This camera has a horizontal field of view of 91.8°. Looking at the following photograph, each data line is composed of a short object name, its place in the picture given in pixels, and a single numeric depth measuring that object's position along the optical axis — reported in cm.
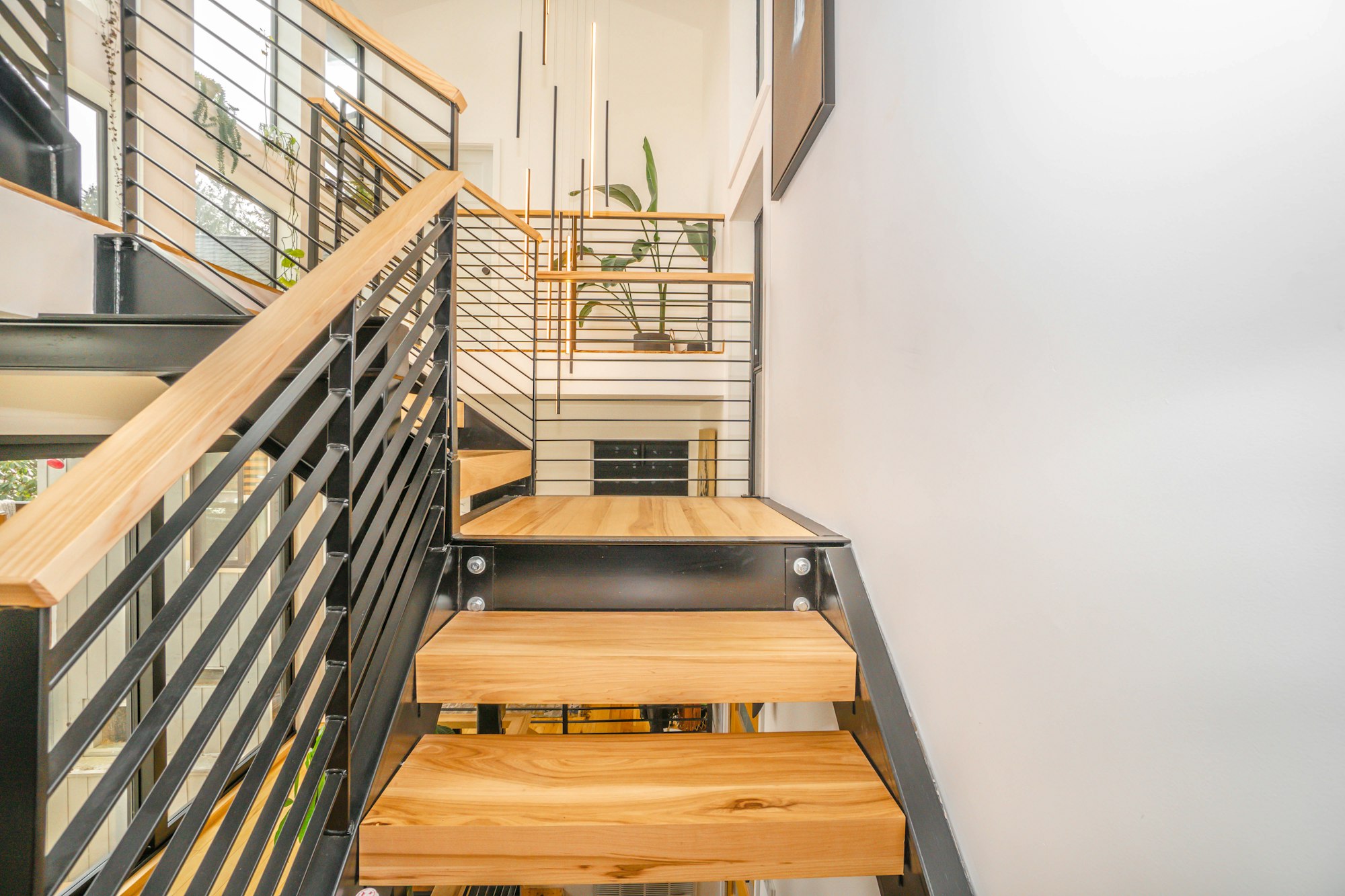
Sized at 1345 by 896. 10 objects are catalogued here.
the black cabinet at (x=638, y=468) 675
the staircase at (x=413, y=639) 62
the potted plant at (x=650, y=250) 469
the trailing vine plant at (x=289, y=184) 456
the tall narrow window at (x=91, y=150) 298
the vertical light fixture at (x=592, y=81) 354
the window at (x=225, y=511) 378
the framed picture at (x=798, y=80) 179
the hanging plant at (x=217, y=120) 392
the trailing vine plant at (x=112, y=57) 299
